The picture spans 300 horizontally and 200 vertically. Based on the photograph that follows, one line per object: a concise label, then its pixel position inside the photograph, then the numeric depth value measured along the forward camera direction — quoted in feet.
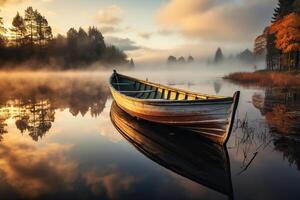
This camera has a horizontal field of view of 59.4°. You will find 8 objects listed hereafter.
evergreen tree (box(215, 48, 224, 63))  645.26
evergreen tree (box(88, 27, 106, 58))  319.68
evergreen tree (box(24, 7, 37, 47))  254.68
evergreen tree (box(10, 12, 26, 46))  244.83
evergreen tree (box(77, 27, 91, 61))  296.92
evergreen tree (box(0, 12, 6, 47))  223.10
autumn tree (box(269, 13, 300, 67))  128.36
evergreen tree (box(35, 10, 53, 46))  259.92
